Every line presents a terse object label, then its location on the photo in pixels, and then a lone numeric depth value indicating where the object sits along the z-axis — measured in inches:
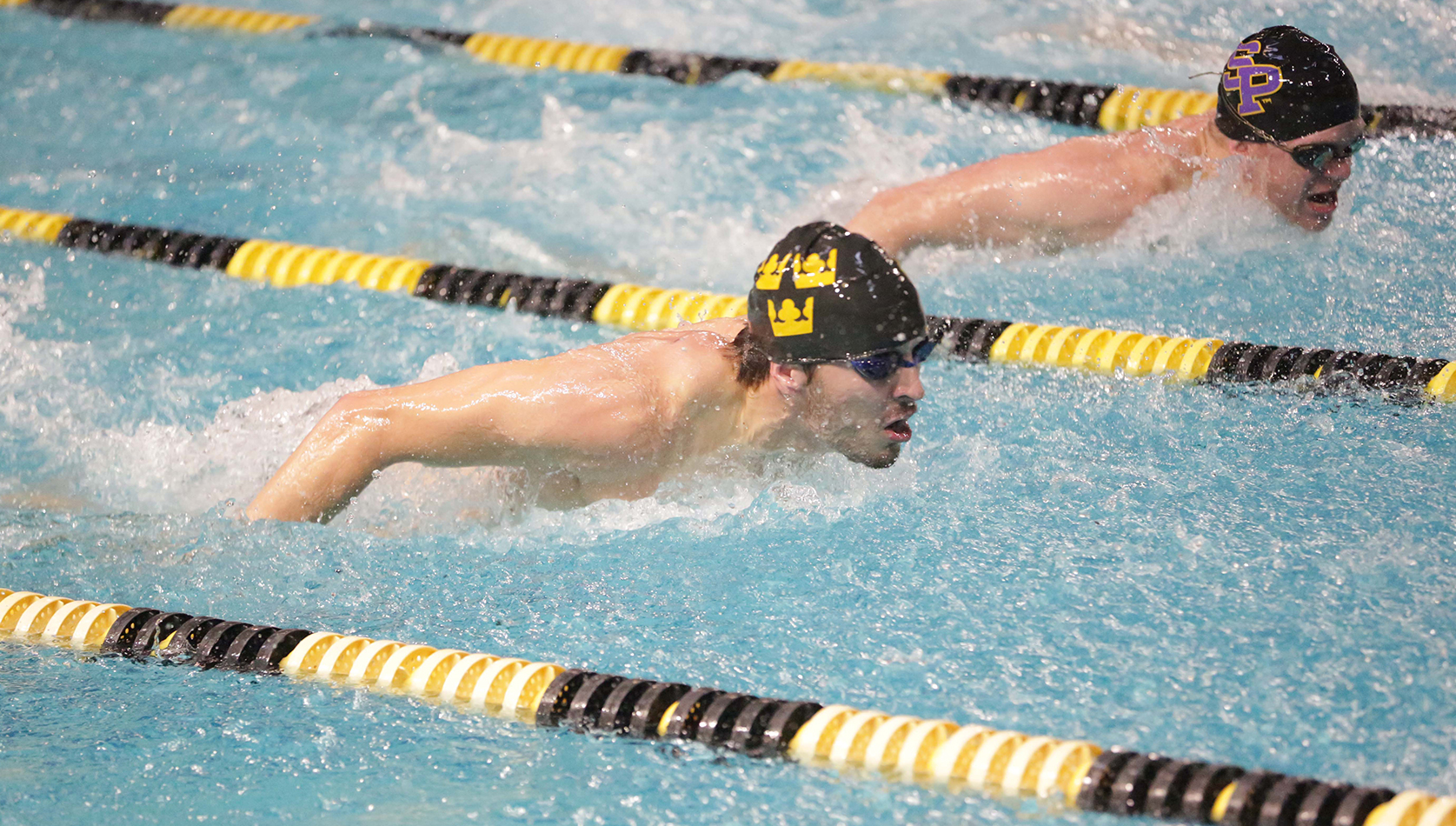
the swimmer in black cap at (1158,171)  305.3
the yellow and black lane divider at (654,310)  279.9
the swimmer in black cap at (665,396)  214.2
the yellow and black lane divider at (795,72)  410.9
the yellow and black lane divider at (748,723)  164.6
